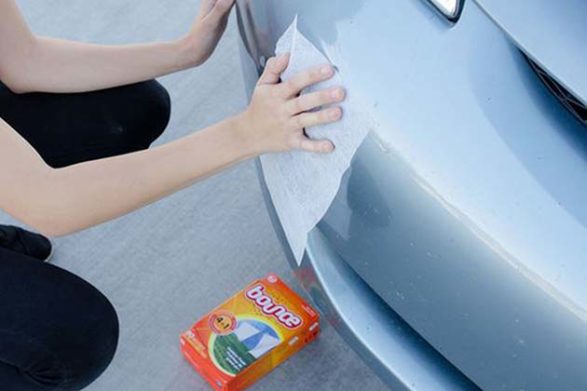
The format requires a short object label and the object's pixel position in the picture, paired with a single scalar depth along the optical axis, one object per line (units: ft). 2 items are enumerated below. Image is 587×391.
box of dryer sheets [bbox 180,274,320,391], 6.31
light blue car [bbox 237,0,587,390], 4.53
